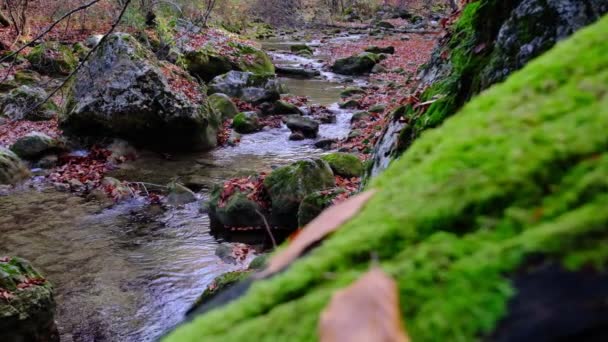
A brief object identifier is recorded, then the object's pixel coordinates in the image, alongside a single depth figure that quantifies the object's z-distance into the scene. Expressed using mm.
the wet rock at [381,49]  26628
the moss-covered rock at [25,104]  12977
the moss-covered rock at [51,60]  17953
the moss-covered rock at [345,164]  8633
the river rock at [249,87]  15656
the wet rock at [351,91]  17278
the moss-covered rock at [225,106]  14086
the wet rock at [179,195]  8703
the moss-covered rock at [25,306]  4660
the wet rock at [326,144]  11758
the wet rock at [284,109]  14688
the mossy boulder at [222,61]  17750
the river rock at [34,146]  10508
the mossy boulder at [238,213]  7609
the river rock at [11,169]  9352
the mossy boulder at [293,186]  7516
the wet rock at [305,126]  12664
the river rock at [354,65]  22219
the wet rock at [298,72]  20969
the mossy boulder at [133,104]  10805
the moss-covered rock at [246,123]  13164
